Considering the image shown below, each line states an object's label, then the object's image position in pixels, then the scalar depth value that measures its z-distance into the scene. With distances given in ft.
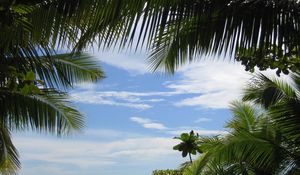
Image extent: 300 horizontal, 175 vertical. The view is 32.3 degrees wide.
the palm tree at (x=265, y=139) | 35.24
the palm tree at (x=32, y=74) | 14.37
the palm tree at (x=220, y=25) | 13.55
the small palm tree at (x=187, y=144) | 61.72
